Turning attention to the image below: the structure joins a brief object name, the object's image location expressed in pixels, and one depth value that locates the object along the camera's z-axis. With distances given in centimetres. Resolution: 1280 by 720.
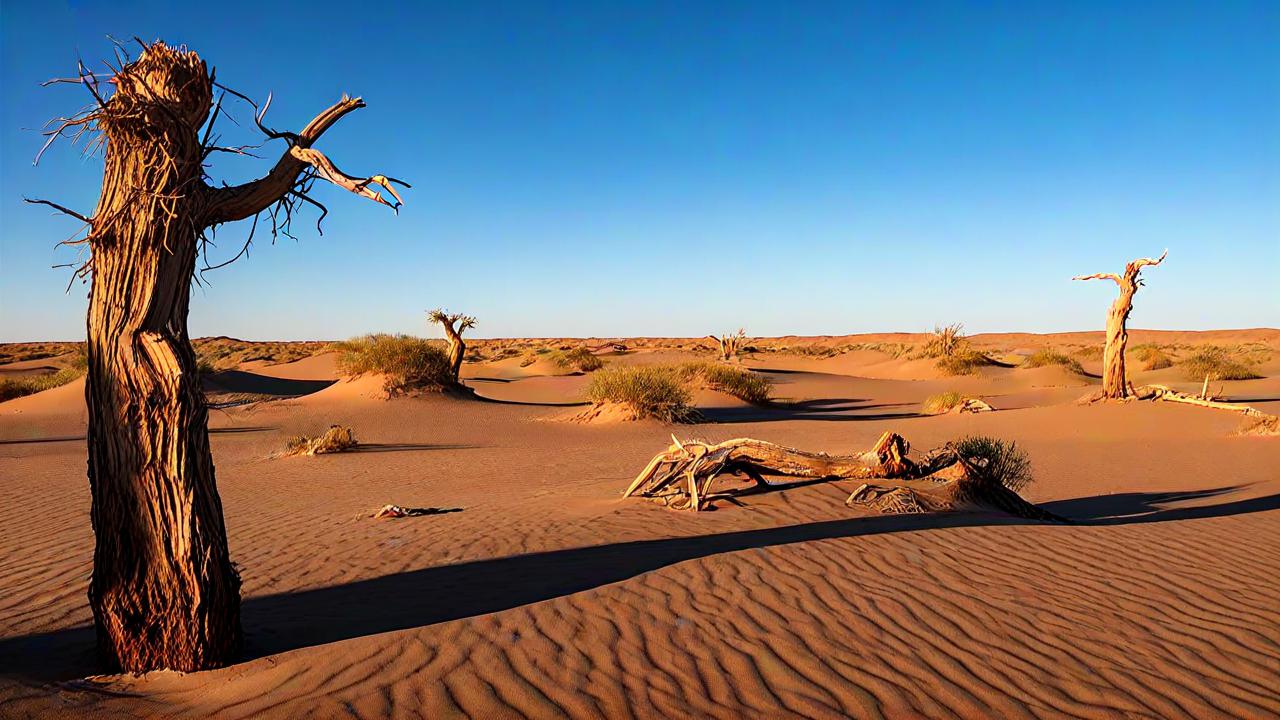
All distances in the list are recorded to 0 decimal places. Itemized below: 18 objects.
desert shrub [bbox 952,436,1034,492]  984
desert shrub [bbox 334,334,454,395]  2423
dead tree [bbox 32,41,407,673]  406
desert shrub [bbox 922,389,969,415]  2498
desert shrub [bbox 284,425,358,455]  1628
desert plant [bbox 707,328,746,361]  3831
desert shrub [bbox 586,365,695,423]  2127
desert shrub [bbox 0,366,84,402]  2775
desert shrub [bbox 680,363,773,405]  2767
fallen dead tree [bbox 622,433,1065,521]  877
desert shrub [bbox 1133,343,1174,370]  4016
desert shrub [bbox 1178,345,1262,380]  3331
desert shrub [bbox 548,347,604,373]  4166
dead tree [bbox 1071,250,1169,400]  1875
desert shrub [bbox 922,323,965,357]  4428
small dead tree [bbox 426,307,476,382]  2466
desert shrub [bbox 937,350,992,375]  4066
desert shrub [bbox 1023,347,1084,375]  3962
